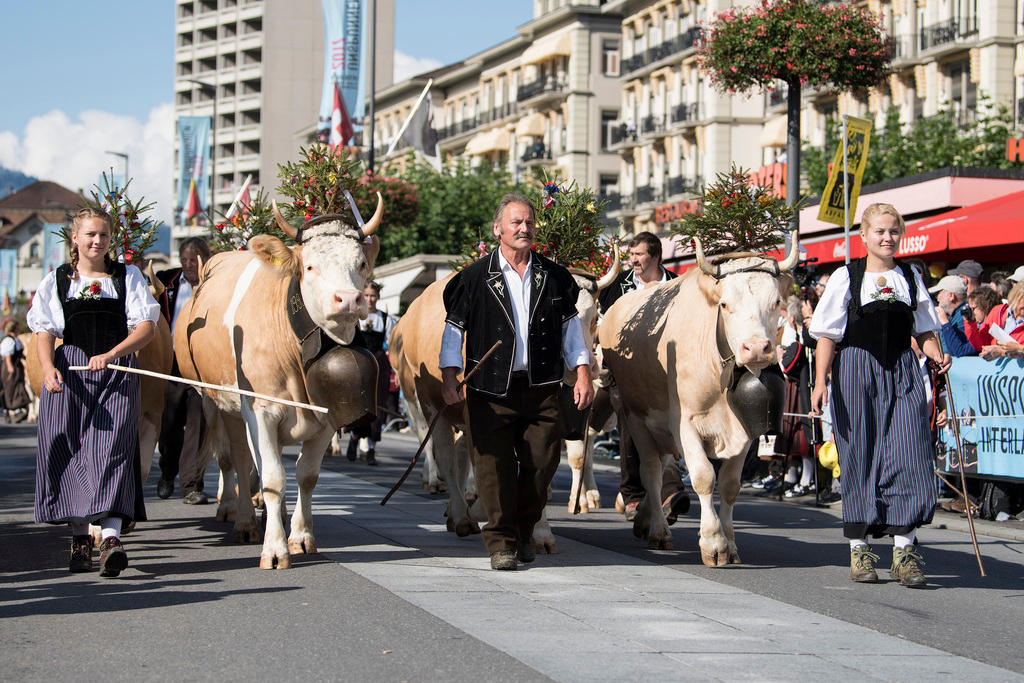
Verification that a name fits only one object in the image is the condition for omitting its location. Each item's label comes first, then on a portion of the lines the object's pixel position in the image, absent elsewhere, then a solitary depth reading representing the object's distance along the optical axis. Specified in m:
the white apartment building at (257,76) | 126.12
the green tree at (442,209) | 50.34
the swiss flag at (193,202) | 67.29
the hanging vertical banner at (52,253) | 80.89
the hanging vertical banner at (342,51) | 42.62
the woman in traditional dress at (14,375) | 32.81
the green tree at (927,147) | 44.28
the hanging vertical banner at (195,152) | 84.94
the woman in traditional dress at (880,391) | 8.82
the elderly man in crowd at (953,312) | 13.74
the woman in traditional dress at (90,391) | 8.51
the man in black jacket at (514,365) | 8.62
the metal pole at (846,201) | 16.35
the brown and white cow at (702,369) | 9.02
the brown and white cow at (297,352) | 8.82
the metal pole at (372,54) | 38.44
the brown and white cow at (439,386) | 10.20
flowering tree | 24.58
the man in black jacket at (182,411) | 12.24
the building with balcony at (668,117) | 68.25
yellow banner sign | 17.44
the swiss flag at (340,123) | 41.00
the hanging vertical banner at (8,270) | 85.12
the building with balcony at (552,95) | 81.88
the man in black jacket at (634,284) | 12.00
